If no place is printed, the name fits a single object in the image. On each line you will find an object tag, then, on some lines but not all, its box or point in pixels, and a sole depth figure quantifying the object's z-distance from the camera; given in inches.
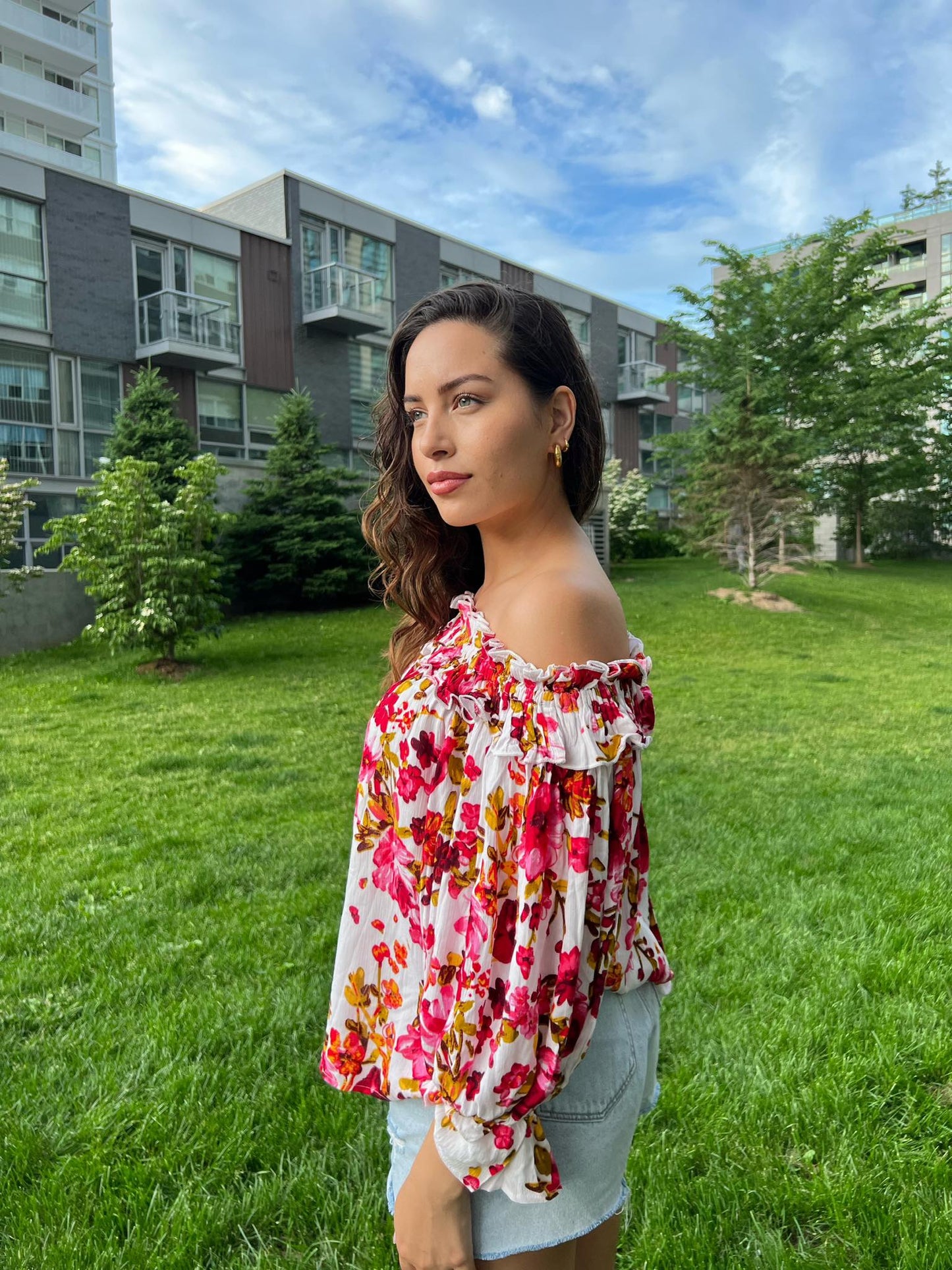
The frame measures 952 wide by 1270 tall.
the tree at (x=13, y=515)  444.5
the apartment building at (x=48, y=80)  1389.0
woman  43.9
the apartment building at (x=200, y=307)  668.1
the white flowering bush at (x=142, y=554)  399.5
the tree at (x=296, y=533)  619.8
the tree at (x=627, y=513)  976.3
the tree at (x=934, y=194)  1472.7
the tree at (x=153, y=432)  613.9
